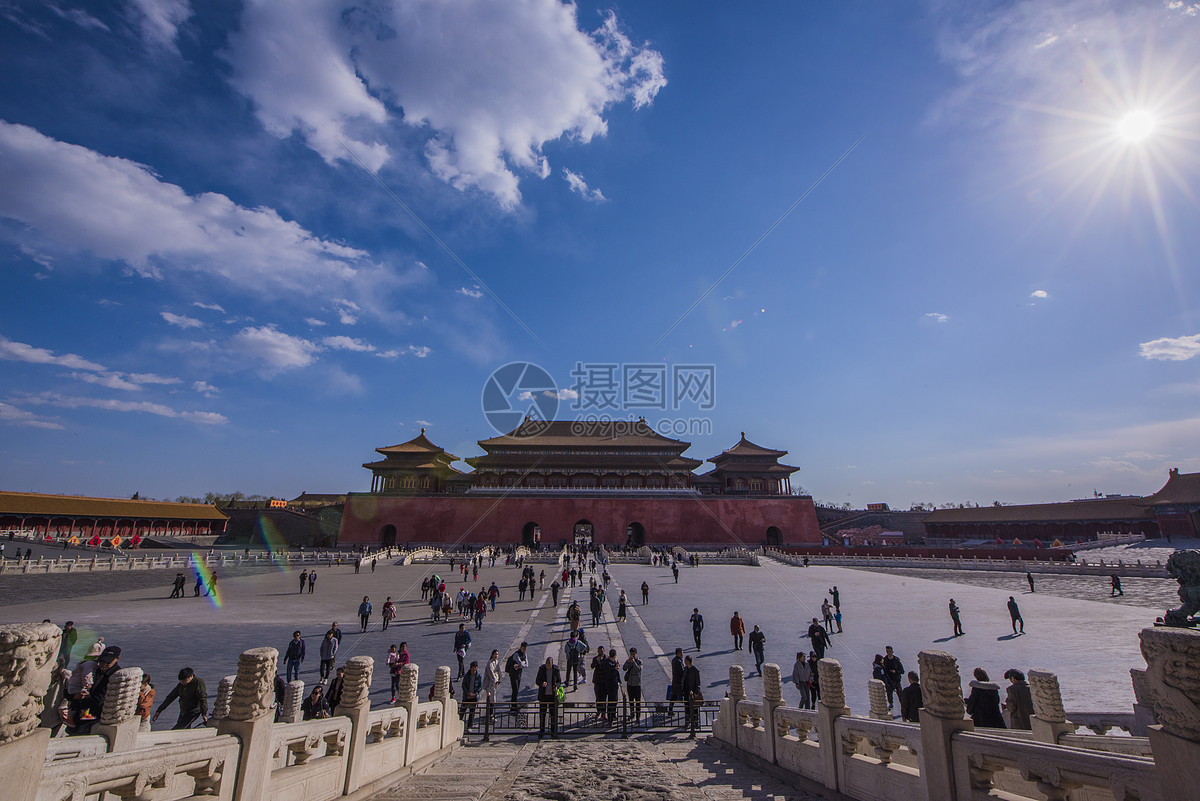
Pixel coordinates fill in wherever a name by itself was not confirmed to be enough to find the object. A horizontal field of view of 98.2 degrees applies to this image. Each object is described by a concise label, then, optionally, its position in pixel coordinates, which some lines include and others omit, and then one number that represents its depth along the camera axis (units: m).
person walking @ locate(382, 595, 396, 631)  12.73
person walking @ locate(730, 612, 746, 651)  11.20
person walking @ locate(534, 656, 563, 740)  7.39
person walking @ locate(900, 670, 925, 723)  6.03
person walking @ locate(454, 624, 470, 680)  9.74
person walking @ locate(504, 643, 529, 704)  8.23
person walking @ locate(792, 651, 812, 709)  7.62
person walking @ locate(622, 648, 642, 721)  7.93
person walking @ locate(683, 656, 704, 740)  7.66
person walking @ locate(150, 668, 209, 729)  5.48
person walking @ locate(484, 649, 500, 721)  7.59
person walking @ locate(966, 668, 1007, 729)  5.26
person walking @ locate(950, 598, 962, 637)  12.12
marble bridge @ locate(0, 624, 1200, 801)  2.22
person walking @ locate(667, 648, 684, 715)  8.01
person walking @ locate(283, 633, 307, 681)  8.81
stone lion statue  5.73
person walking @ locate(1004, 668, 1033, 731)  5.61
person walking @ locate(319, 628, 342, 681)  9.06
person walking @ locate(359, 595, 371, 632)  12.35
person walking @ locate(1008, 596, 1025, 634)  12.06
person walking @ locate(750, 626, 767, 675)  9.76
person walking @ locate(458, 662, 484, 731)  7.91
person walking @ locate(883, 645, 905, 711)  7.83
